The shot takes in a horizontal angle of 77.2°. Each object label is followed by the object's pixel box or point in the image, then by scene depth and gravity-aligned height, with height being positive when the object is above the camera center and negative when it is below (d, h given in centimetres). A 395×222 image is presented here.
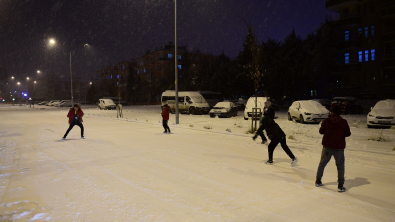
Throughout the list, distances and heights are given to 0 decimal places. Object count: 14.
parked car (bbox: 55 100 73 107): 5974 -2
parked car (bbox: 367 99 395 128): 1388 -101
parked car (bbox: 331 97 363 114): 2416 -55
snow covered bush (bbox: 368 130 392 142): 1038 -172
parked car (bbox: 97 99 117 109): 4038 -15
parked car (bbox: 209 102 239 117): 2312 -85
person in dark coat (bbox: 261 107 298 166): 664 -90
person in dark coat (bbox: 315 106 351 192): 483 -78
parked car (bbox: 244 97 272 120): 2027 -38
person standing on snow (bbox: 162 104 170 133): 1262 -67
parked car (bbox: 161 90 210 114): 2658 -4
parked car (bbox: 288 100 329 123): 1667 -86
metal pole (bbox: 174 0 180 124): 1763 +493
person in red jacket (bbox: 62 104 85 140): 1145 -57
